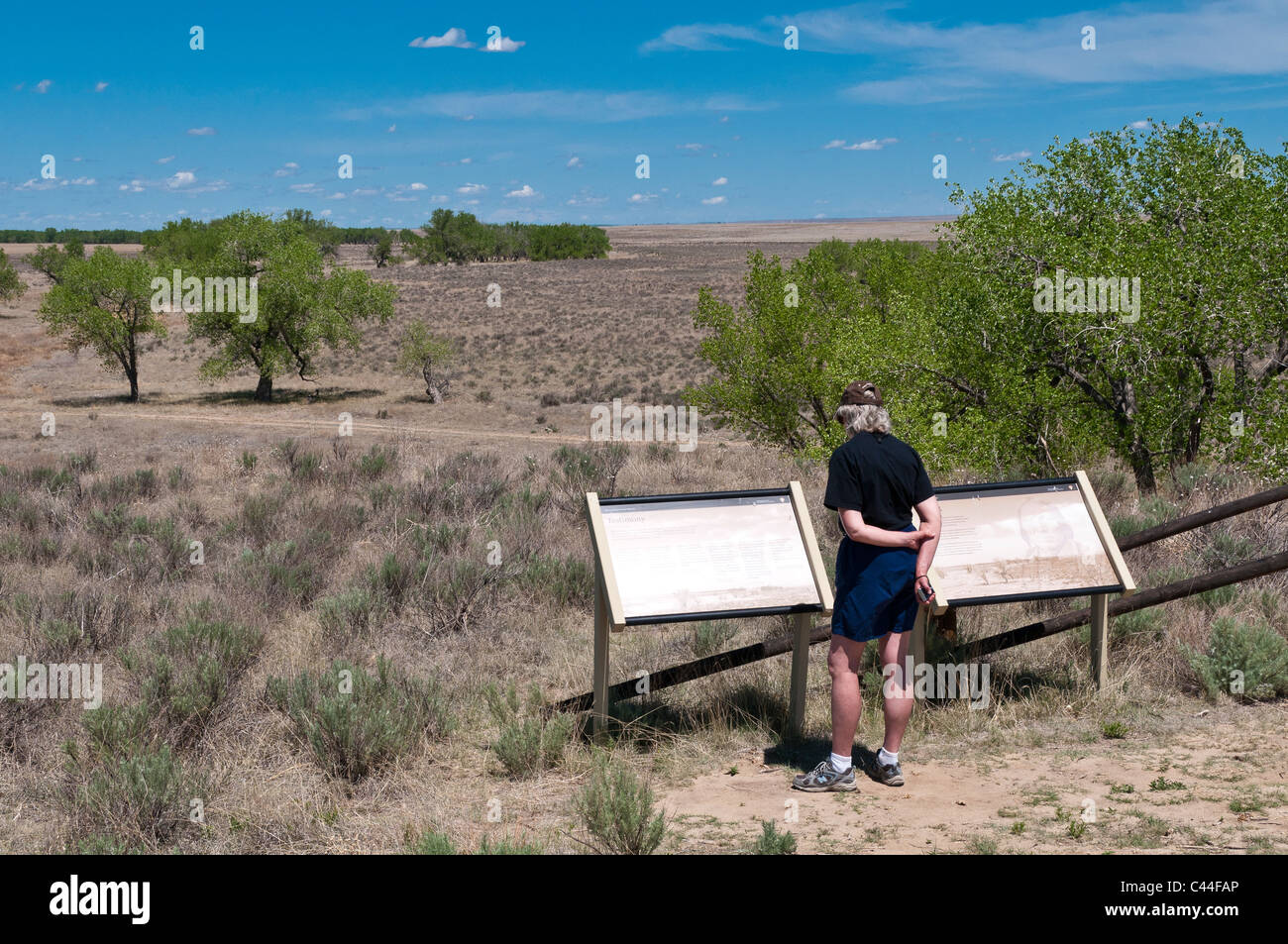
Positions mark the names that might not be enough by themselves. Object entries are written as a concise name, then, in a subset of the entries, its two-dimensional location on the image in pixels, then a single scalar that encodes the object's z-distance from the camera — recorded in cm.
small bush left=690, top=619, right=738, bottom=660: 761
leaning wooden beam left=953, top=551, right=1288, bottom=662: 605
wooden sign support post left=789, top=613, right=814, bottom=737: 590
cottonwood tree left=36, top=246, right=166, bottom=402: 3059
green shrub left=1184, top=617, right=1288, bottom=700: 631
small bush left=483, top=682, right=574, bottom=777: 569
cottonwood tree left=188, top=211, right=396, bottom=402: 3066
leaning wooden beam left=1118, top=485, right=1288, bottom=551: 618
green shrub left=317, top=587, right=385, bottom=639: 818
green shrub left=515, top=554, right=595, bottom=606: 905
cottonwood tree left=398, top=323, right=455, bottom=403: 3166
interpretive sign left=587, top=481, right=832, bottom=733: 564
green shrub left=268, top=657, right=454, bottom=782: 574
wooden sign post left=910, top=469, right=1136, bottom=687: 616
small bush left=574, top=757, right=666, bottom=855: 457
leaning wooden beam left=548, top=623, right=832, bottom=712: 598
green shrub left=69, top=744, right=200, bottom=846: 491
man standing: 507
